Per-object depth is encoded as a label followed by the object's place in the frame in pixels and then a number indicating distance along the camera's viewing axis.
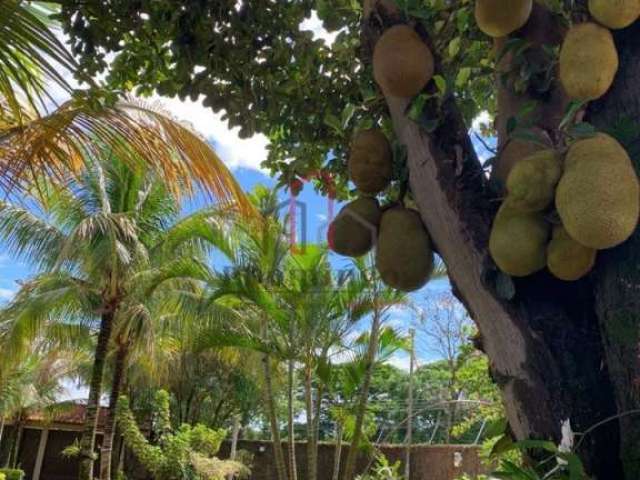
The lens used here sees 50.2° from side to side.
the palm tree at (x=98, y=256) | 8.51
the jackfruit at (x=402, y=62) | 1.61
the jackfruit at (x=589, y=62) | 1.39
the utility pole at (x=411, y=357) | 9.24
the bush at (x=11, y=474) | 14.47
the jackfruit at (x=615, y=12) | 1.40
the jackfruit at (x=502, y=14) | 1.58
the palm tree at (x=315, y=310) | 7.52
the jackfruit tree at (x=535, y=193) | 1.29
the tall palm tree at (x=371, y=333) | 7.65
